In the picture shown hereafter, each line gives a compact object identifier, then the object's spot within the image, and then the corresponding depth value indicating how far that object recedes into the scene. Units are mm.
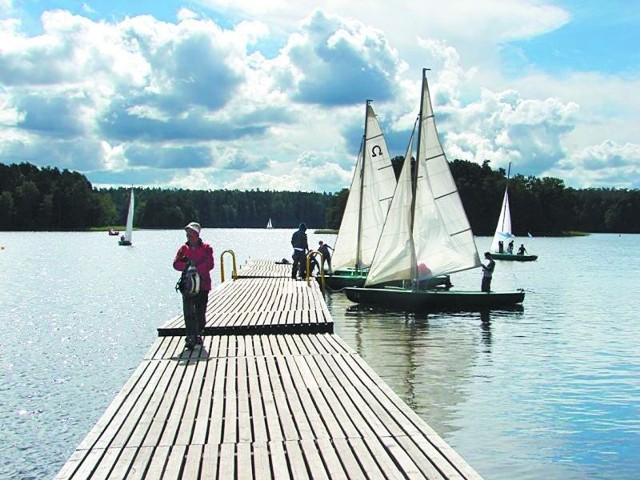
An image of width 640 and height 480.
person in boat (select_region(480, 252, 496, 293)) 34562
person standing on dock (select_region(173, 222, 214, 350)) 15672
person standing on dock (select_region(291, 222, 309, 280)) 36500
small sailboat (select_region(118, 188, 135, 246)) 119875
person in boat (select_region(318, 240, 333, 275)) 41862
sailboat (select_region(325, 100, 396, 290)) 40188
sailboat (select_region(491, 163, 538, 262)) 79000
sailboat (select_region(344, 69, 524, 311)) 34125
